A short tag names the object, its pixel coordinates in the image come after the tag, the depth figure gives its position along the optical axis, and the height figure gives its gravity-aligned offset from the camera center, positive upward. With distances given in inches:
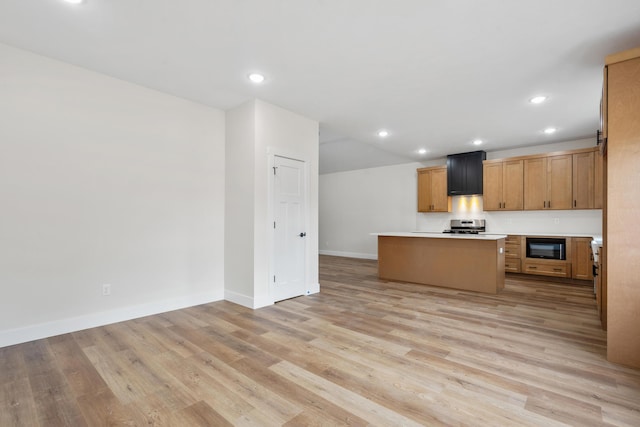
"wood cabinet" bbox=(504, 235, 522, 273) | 243.9 -33.7
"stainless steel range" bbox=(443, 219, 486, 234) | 275.9 -12.9
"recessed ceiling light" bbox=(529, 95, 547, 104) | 153.6 +57.9
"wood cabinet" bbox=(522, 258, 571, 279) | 223.8 -42.3
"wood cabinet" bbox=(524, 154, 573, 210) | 229.0 +22.9
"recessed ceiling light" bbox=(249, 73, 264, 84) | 131.6 +59.2
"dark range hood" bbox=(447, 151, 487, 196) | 267.1 +35.0
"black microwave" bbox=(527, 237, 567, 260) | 226.4 -27.5
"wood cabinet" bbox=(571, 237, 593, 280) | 215.6 -33.9
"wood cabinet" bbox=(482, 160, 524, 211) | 248.4 +22.6
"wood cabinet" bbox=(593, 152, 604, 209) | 216.4 +19.4
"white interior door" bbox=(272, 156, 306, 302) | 169.5 -9.7
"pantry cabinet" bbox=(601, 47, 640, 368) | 93.7 +2.2
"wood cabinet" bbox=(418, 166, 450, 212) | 288.0 +21.7
